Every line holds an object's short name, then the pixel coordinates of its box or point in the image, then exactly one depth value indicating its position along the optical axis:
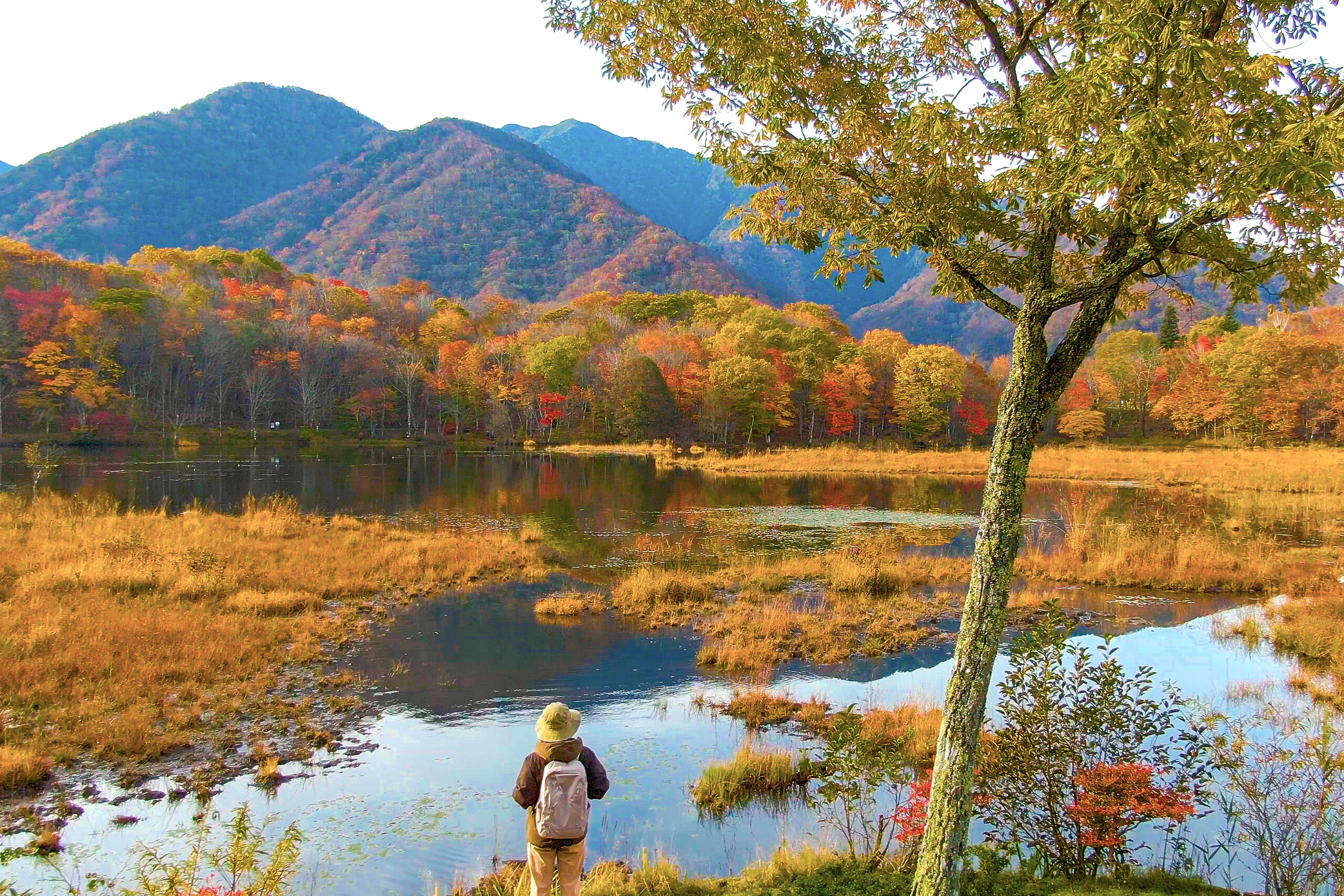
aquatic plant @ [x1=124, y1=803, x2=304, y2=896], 4.53
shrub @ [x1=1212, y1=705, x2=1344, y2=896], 5.54
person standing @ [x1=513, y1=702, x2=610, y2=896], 4.97
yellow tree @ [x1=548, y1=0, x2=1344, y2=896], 3.60
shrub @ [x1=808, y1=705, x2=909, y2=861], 6.02
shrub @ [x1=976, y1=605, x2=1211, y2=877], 5.66
